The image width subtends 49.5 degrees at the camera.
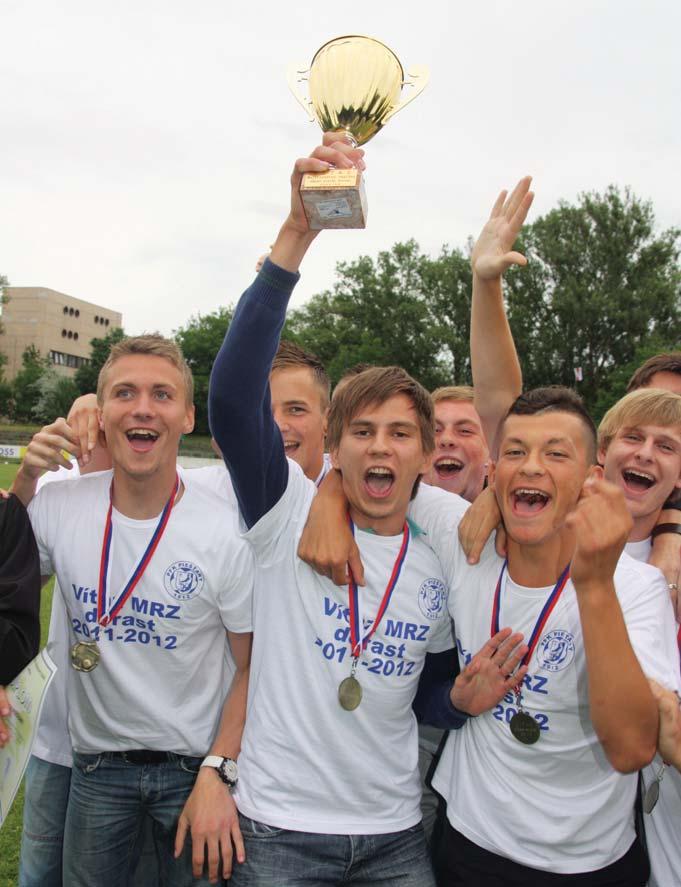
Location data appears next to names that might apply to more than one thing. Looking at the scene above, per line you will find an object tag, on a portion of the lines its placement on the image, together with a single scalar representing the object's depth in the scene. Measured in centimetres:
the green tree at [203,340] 6388
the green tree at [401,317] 4584
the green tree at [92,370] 6152
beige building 8669
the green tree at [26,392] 6669
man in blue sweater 253
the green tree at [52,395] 5941
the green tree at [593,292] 3953
